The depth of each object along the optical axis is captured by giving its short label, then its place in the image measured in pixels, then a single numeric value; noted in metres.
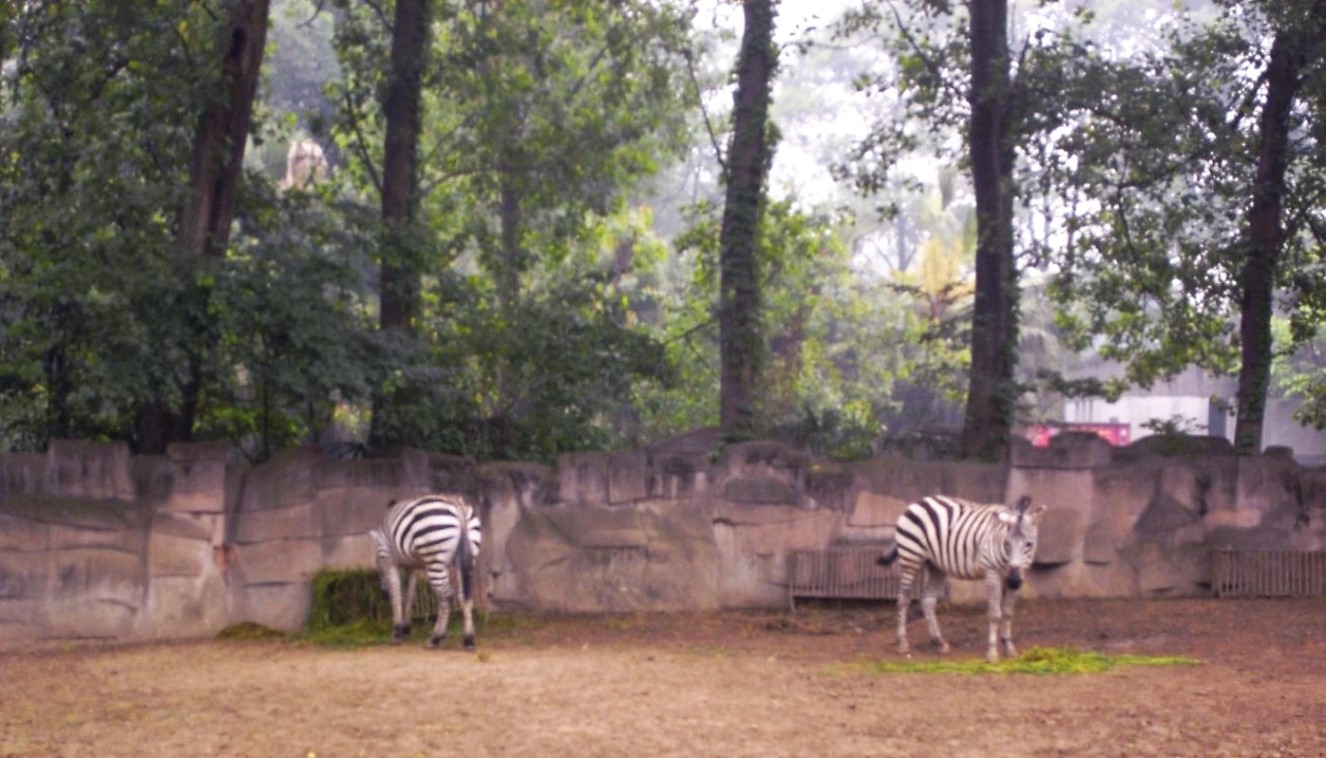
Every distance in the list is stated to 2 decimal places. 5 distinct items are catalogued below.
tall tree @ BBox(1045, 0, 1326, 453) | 16.58
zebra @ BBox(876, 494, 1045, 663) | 12.51
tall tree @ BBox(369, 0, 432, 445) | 16.69
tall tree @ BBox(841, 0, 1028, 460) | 17.39
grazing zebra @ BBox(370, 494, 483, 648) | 13.70
